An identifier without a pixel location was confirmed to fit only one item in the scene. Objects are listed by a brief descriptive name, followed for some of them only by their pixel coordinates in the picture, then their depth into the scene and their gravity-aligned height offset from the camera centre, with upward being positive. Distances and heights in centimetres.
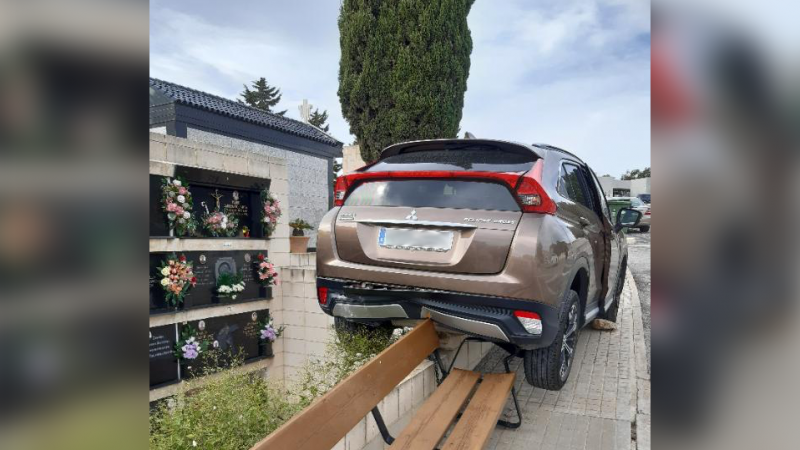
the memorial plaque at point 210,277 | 560 -71
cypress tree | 1072 +363
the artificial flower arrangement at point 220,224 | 629 +0
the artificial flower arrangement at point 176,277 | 555 -63
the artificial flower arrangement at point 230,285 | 642 -83
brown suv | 285 -16
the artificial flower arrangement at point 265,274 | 704 -76
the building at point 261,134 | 1083 +237
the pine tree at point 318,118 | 4034 +907
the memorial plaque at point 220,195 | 559 +40
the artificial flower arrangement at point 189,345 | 581 -150
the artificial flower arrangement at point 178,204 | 562 +24
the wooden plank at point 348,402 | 170 -77
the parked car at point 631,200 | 1958 +92
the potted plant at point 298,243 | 1005 -42
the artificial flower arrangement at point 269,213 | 722 +17
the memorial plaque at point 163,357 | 555 -157
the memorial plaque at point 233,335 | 623 -154
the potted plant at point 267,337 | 700 -167
